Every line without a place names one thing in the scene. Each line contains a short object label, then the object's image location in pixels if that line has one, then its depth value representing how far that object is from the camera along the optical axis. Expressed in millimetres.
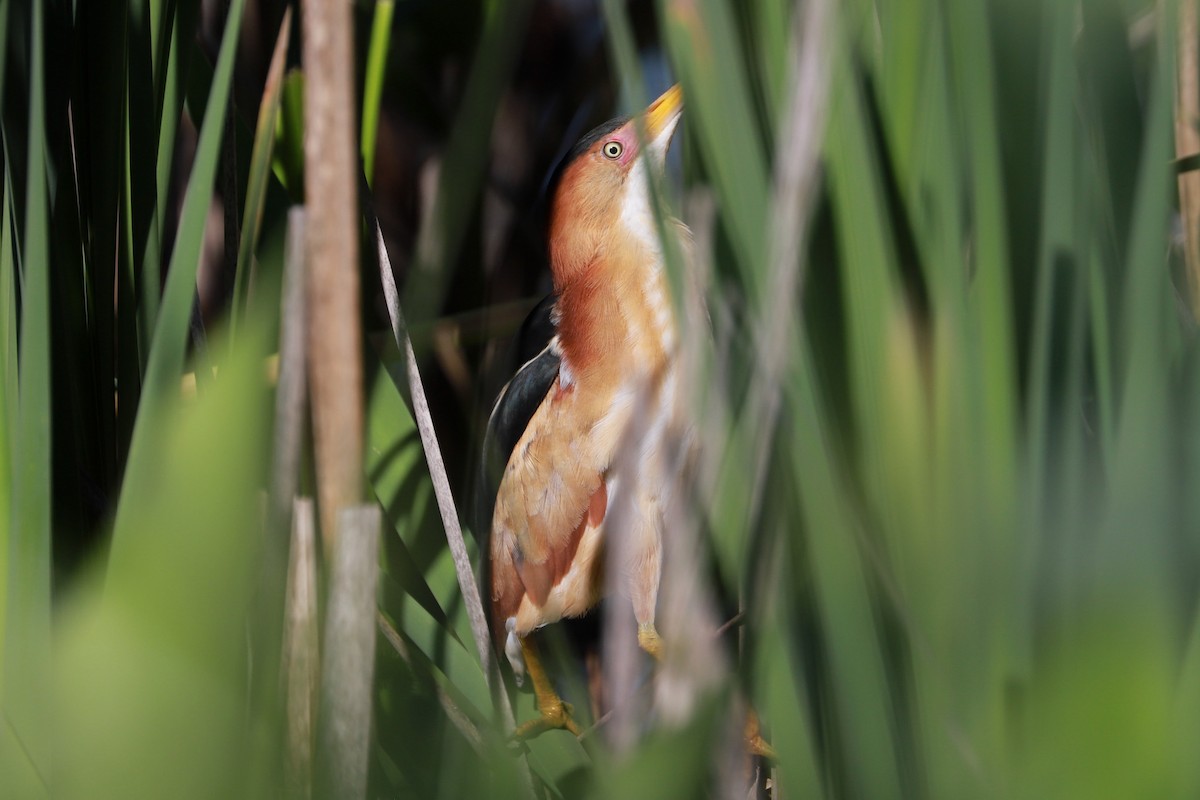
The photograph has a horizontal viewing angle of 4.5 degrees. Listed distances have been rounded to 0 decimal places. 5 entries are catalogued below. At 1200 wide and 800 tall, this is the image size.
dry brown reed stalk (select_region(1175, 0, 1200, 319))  5968
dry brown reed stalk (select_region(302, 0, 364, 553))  5097
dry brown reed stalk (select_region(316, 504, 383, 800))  4314
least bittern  6076
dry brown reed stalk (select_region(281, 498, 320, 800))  4758
